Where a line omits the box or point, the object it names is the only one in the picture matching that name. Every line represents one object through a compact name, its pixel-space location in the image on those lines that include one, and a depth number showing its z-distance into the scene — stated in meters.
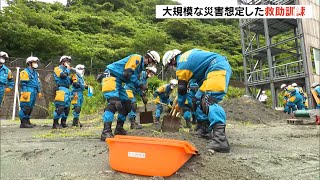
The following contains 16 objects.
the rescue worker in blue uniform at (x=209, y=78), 3.50
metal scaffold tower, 14.65
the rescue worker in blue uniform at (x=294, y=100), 12.92
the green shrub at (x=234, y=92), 20.20
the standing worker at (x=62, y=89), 7.07
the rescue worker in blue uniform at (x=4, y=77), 7.68
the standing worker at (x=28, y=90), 7.83
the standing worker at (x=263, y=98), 18.33
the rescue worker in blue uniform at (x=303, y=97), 13.09
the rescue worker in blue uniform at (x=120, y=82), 4.83
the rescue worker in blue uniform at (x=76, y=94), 8.13
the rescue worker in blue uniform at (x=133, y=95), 6.97
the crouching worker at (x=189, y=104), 7.07
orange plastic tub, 2.44
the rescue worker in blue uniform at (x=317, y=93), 10.97
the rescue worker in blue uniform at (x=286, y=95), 13.79
